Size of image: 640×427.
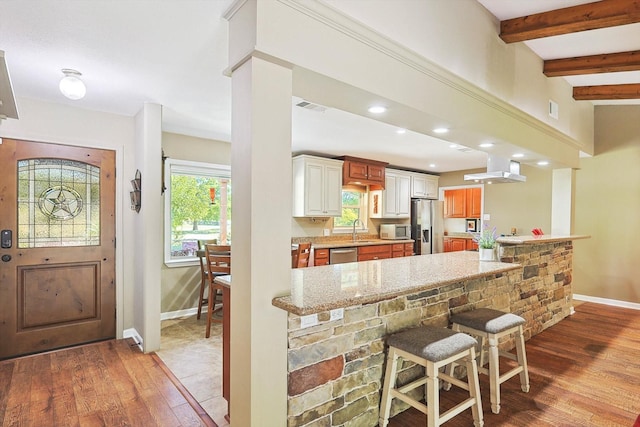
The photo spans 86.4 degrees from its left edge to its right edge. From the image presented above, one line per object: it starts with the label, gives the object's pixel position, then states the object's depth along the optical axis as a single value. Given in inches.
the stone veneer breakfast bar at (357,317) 65.3
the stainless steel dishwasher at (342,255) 207.6
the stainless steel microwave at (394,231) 257.0
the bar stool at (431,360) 72.5
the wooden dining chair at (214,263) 146.4
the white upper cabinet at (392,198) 259.0
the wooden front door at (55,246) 124.0
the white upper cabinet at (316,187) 207.3
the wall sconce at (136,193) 135.9
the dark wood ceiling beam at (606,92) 159.8
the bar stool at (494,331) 90.4
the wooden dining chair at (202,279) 168.0
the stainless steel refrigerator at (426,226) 277.9
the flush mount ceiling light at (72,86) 96.7
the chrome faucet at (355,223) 249.6
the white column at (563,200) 187.2
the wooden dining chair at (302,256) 153.3
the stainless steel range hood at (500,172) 152.5
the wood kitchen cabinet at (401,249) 248.1
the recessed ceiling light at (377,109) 85.0
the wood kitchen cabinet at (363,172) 230.2
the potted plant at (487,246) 117.6
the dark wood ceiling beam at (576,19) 94.0
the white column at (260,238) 59.5
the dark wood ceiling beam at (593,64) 129.3
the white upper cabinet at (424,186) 284.0
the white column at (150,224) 129.9
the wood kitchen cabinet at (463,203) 311.0
